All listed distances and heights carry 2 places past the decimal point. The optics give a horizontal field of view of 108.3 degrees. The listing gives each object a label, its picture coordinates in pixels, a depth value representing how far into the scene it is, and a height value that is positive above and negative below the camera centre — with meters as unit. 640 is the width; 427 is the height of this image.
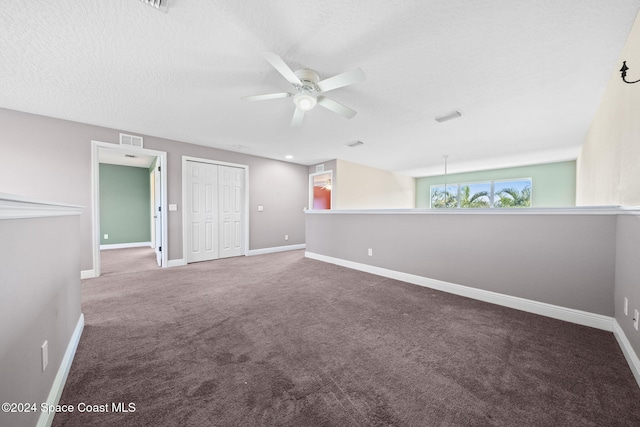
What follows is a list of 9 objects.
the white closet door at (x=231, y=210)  5.29 -0.04
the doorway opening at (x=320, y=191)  6.70 +0.76
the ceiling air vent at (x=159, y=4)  1.59 +1.42
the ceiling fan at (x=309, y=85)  2.02 +1.22
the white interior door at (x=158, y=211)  4.53 -0.06
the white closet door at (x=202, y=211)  4.80 -0.06
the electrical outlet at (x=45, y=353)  1.09 -0.71
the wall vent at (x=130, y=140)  3.99 +1.19
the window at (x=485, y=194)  6.88 +0.54
